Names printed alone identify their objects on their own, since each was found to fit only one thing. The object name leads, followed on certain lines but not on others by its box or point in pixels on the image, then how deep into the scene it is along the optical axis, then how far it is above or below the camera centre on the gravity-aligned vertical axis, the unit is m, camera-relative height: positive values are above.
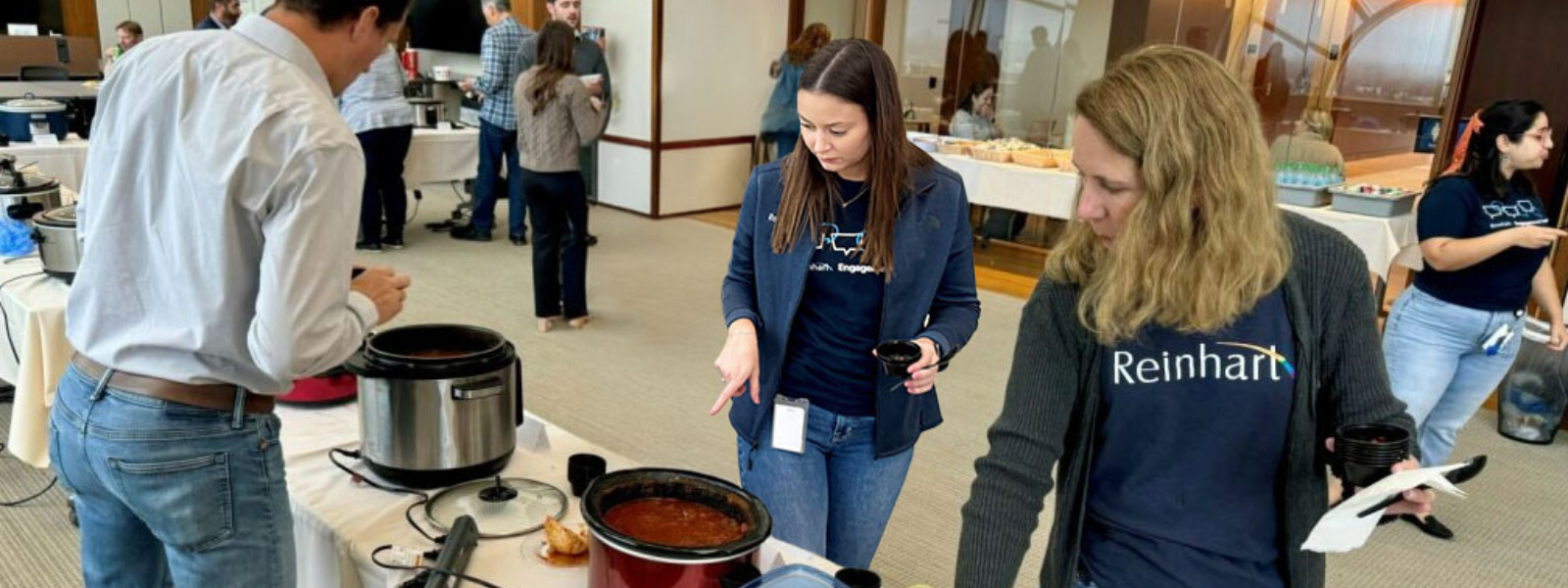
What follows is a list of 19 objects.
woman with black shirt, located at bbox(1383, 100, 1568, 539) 2.68 -0.50
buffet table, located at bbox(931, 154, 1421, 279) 4.33 -0.65
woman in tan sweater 4.18 -0.48
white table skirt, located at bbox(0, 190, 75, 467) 2.24 -0.79
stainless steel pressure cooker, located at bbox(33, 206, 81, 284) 2.34 -0.54
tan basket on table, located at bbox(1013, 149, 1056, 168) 5.38 -0.51
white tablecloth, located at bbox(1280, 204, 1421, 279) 4.32 -0.65
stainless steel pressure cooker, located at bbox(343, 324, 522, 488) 1.53 -0.57
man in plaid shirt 5.75 -0.50
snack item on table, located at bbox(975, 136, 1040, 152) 5.75 -0.48
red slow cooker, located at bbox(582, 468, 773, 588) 1.16 -0.59
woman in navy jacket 1.61 -0.41
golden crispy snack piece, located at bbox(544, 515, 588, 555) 1.44 -0.70
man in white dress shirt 1.12 -0.29
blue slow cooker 4.65 -0.51
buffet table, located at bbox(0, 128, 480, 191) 5.95 -0.75
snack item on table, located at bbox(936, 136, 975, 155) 5.78 -0.50
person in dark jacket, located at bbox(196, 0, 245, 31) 5.32 +0.00
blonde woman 1.04 -0.31
